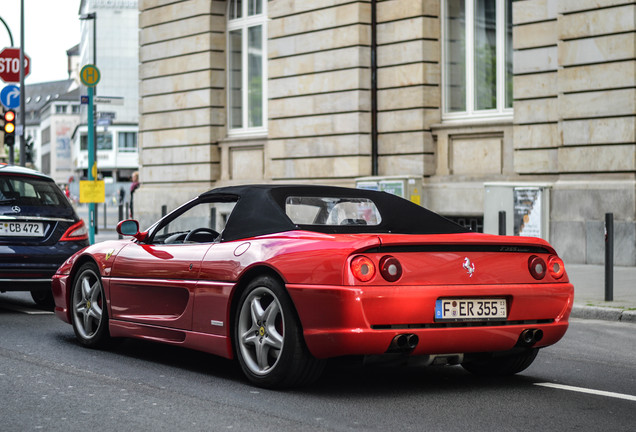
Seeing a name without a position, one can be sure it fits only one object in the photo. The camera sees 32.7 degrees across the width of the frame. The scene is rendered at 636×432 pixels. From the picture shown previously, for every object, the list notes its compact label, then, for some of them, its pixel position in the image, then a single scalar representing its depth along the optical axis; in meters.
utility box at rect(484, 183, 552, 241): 16.91
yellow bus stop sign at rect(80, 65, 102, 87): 21.77
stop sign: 28.06
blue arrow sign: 26.20
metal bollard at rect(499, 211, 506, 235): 13.88
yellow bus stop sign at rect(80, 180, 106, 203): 21.92
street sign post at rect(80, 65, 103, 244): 21.88
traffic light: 23.42
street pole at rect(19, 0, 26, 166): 26.44
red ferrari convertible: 5.79
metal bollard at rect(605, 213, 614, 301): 11.33
